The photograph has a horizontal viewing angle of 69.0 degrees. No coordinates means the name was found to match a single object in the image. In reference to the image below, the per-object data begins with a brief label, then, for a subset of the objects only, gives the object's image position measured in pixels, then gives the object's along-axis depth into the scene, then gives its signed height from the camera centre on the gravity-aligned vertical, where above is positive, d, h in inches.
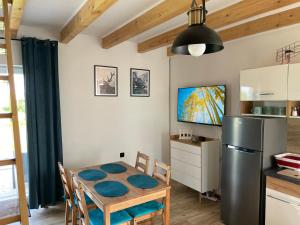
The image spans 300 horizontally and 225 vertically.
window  120.0 -23.7
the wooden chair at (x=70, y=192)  99.7 -42.7
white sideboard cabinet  135.2 -42.3
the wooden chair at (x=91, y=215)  82.9 -46.7
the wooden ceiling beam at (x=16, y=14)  81.5 +36.2
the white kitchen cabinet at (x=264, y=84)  98.5 +7.0
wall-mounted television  136.6 -4.0
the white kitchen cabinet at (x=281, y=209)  83.7 -44.4
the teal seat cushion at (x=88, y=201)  101.0 -47.5
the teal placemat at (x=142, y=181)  93.4 -36.8
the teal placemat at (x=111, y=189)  85.2 -36.6
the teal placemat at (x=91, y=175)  101.4 -36.3
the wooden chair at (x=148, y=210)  90.9 -47.5
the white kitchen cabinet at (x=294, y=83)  93.0 +6.4
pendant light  54.3 +15.9
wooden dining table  77.9 -37.2
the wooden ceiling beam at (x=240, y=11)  82.2 +36.0
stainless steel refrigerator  95.1 -28.7
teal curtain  120.3 -10.8
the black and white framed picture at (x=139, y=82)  162.7 +12.7
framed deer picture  146.3 +13.1
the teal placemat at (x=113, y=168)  112.0 -36.6
